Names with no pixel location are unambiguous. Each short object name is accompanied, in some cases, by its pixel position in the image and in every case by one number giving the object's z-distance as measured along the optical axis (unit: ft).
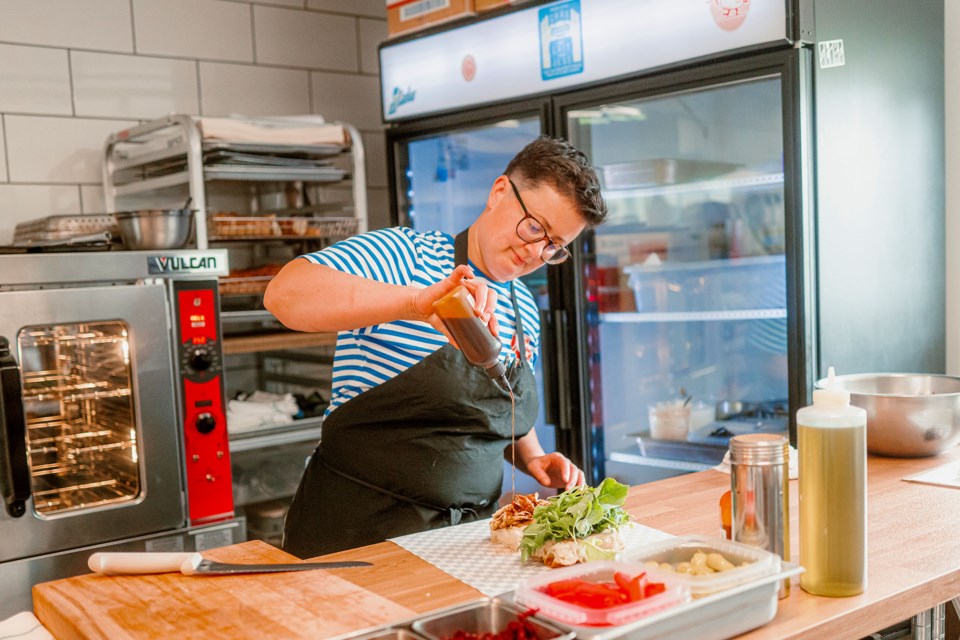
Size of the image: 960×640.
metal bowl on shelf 8.91
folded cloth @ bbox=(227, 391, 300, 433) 10.69
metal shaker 4.30
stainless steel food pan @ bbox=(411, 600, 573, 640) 3.93
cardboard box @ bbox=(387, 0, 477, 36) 10.84
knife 4.87
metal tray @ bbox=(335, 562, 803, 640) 3.69
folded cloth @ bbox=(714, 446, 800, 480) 6.84
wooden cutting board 4.13
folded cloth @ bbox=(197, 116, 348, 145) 10.51
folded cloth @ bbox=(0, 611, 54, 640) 4.72
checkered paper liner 4.74
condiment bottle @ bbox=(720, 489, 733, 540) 4.82
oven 8.08
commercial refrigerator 8.21
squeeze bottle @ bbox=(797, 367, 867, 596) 4.21
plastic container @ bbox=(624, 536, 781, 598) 3.90
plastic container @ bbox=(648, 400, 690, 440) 10.69
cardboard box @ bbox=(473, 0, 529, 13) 10.46
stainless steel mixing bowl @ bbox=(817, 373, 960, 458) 7.00
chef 6.55
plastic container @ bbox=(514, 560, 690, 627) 3.70
